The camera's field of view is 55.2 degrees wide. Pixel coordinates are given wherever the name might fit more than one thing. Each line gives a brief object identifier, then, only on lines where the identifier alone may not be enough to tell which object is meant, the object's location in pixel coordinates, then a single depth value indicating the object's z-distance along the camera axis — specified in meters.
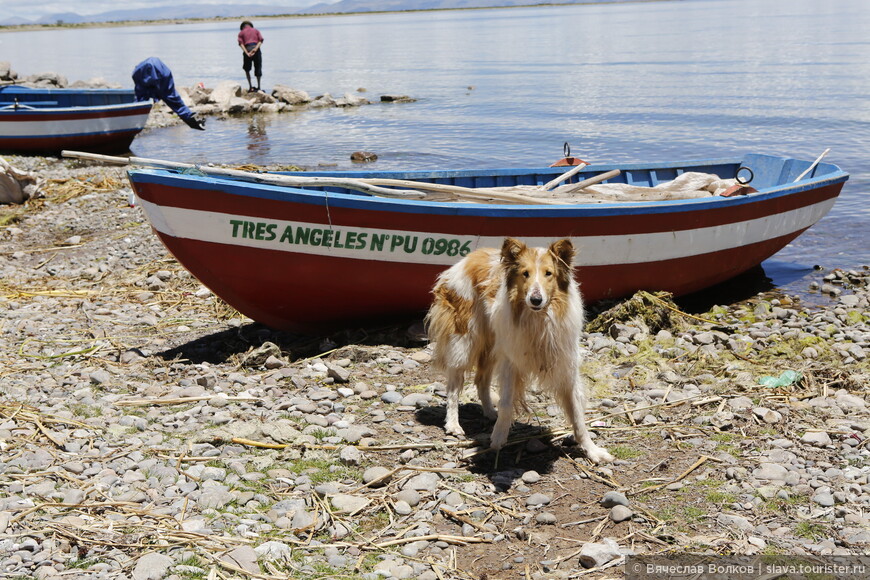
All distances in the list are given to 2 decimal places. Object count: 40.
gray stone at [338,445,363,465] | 5.89
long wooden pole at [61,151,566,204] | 7.90
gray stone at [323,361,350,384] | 7.37
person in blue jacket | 19.02
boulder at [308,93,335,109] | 33.88
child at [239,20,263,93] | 31.00
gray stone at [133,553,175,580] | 4.25
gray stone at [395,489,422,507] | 5.38
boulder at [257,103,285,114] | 32.28
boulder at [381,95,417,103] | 35.22
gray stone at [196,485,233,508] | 5.08
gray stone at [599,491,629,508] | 5.22
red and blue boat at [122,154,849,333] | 7.75
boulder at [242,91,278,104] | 32.78
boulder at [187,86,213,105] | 33.00
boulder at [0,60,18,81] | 35.58
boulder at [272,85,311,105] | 33.62
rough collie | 5.44
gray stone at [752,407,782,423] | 6.39
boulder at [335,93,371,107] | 34.25
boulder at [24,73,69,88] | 33.25
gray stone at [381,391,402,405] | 7.01
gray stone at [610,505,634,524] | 5.05
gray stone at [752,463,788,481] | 5.45
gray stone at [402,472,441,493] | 5.57
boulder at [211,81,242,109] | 32.58
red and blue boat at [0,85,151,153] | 20.12
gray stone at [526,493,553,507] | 5.39
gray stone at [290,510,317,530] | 4.94
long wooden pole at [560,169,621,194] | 10.00
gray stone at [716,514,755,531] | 4.88
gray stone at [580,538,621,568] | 4.59
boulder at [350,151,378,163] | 22.30
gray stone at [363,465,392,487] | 5.60
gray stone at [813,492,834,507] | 5.05
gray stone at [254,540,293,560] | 4.57
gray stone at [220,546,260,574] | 4.42
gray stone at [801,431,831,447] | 5.91
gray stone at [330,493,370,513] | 5.22
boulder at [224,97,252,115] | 31.39
